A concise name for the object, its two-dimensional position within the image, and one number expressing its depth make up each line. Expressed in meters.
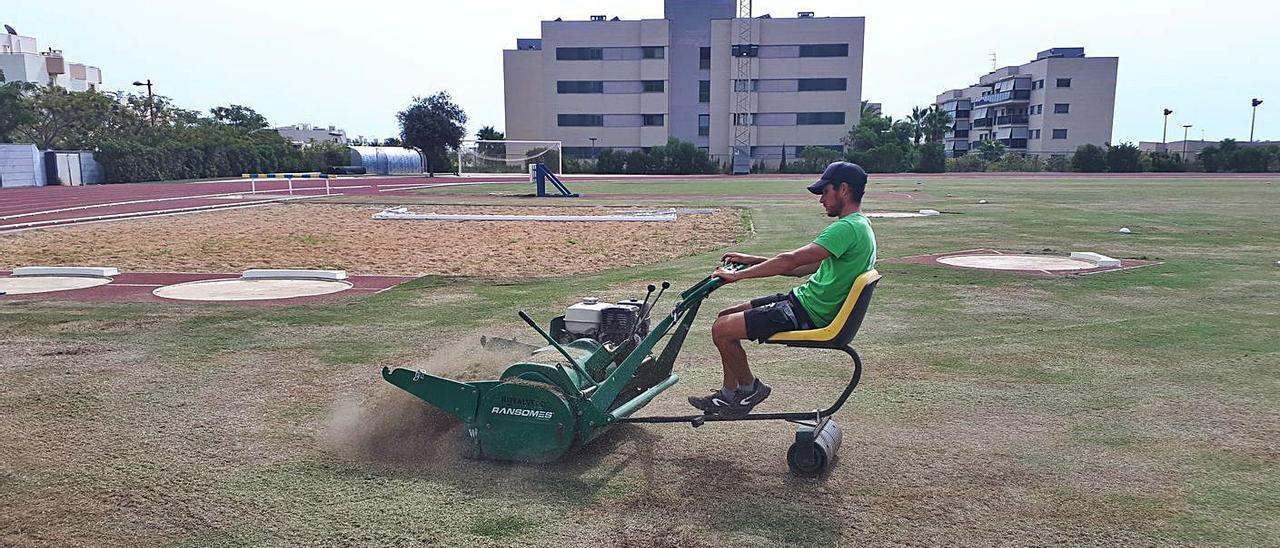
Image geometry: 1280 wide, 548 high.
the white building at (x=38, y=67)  86.50
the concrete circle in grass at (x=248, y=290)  9.65
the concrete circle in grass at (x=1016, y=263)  11.47
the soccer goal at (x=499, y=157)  60.75
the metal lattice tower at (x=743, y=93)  75.06
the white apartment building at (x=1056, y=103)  88.19
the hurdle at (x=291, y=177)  28.89
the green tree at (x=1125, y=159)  61.59
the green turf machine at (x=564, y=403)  4.23
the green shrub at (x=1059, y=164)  64.59
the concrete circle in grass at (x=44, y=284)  10.11
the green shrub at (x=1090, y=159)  62.31
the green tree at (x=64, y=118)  54.81
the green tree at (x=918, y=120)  88.00
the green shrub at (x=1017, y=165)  65.88
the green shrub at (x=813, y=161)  66.38
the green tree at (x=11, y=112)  52.12
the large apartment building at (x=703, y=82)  74.31
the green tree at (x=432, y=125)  64.50
